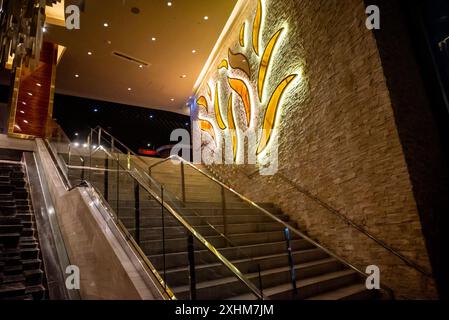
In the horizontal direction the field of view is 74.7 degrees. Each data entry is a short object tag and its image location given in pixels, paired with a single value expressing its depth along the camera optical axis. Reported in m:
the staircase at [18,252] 3.28
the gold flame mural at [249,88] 6.86
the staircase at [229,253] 2.96
